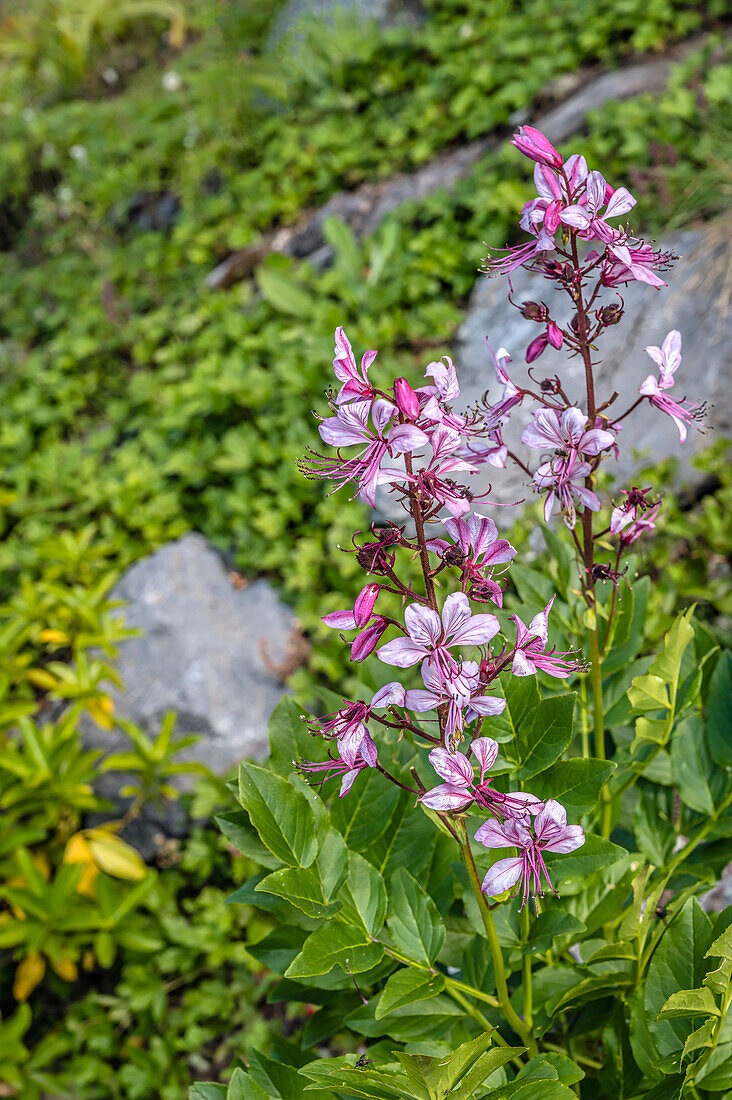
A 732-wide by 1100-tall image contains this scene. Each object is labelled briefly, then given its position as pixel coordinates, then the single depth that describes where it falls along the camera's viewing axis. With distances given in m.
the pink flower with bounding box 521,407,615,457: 0.48
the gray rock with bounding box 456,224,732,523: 1.12
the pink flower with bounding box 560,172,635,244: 0.46
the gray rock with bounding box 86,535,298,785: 1.18
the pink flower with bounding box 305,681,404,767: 0.43
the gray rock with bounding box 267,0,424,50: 2.07
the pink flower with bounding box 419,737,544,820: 0.43
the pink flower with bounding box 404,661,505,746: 0.43
